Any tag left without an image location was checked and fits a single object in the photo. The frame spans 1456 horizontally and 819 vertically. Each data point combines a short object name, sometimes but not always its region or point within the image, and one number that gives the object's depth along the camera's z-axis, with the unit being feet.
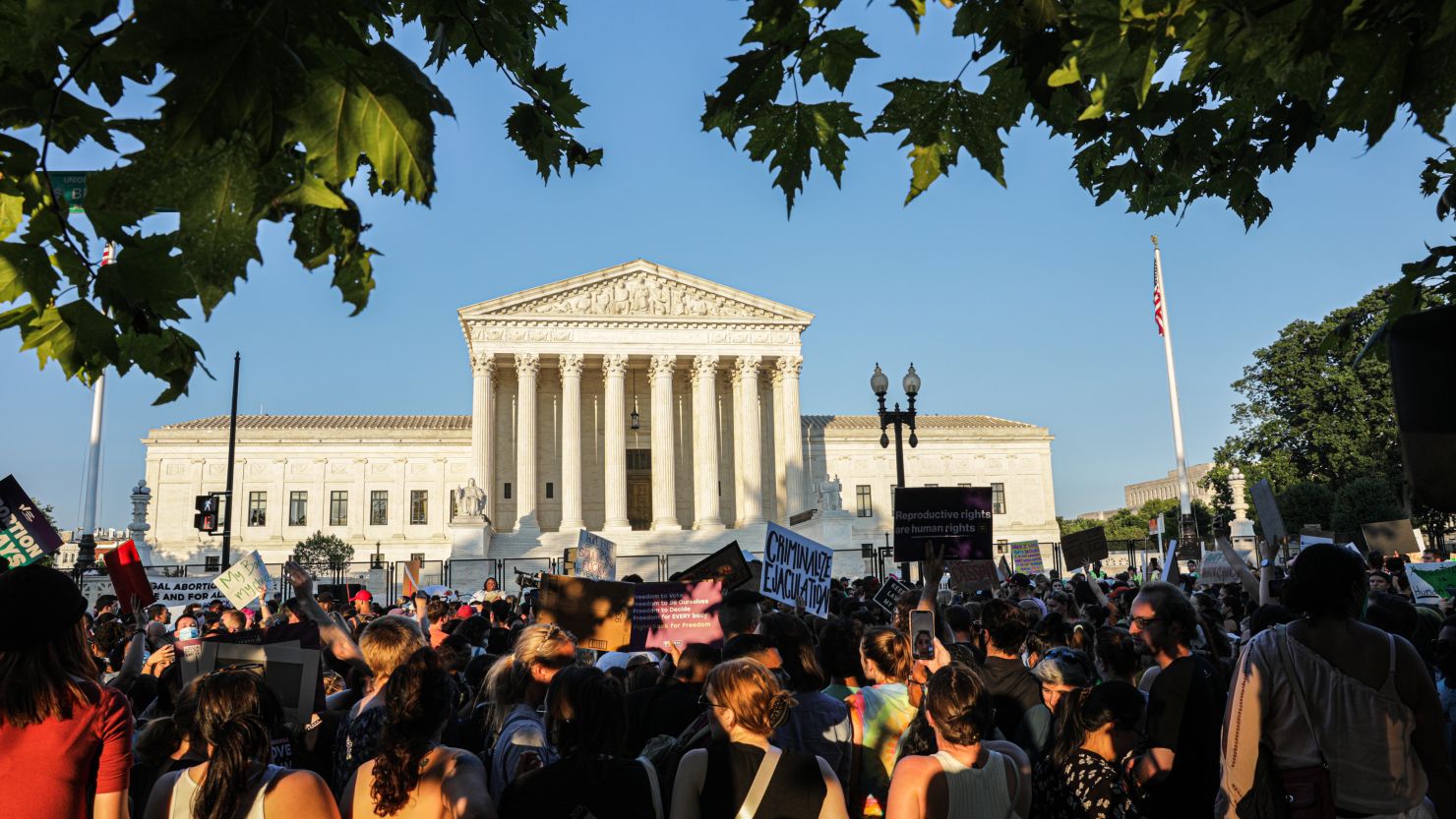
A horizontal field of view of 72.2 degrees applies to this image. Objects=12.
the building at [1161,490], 393.09
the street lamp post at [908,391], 61.57
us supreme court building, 160.45
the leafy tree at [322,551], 169.37
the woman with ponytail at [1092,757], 12.42
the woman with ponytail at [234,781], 10.43
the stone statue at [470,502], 147.02
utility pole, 80.33
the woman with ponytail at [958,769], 11.53
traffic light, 77.30
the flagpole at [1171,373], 110.42
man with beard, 13.87
